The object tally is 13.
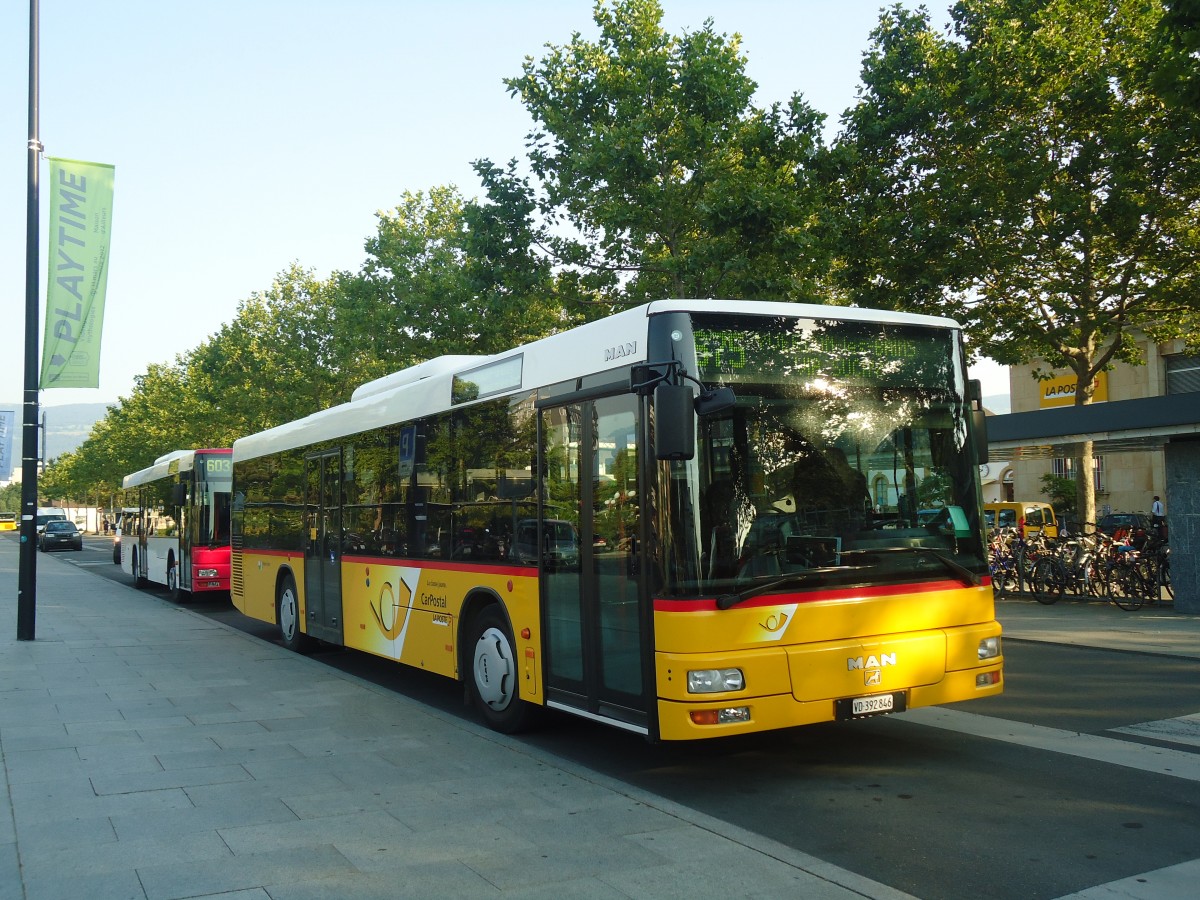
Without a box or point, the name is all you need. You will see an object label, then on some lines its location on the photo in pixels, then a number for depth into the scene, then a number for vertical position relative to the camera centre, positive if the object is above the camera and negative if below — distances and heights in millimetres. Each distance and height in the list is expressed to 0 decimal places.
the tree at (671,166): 16516 +5793
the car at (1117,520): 27809 -639
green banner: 13883 +3372
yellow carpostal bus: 6094 -87
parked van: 27156 -402
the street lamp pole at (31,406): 14141 +1671
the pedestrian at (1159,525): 18630 -516
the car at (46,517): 58284 +791
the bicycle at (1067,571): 17359 -1172
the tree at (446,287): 19062 +5330
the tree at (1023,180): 19047 +5857
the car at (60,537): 53875 -360
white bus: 20453 +120
